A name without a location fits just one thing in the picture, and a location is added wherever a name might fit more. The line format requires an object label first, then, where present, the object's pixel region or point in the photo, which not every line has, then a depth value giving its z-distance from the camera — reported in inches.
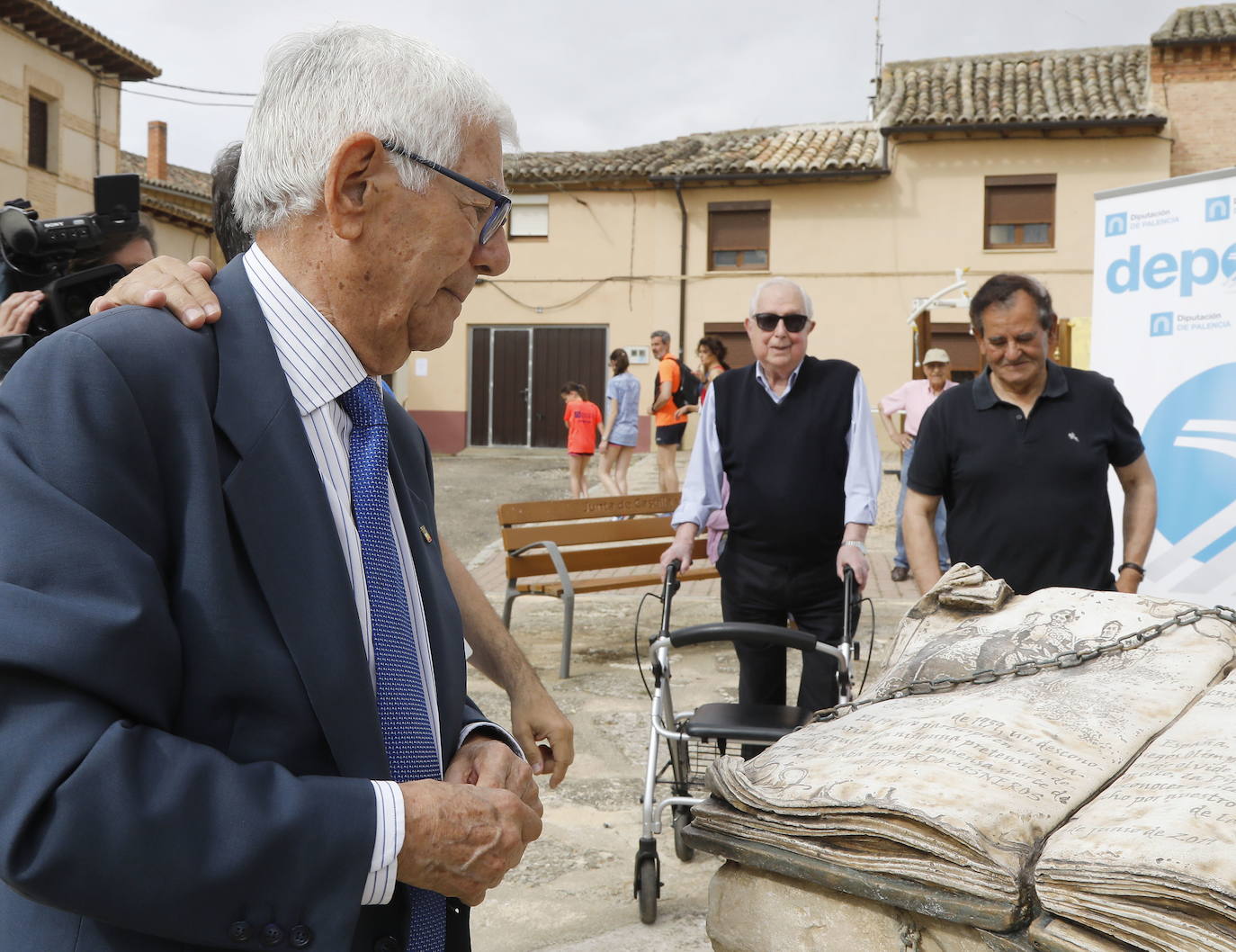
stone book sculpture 52.6
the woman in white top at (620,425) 530.3
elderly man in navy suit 39.2
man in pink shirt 380.5
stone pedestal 59.2
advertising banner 201.9
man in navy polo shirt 139.8
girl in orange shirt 531.8
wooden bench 275.9
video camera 105.8
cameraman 99.4
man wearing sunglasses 168.1
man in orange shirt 537.0
